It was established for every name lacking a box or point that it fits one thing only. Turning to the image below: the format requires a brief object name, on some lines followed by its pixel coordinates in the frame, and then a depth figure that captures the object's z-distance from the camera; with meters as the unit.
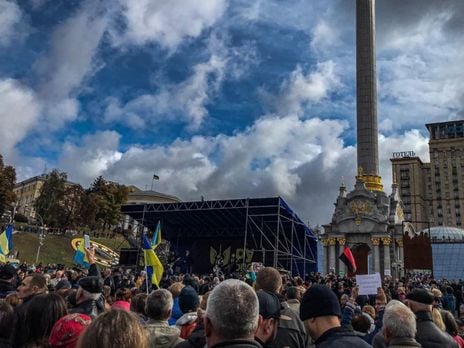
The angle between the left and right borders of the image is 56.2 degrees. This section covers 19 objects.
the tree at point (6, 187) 54.30
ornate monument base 35.59
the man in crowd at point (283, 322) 4.24
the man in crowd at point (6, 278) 6.35
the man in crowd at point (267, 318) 3.54
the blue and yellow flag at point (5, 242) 17.35
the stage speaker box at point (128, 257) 39.94
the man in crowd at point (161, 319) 4.17
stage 33.12
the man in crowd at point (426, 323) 4.58
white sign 9.41
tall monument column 40.22
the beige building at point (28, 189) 100.81
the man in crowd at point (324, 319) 3.21
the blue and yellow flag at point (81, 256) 16.66
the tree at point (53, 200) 60.16
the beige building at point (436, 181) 107.44
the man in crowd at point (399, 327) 3.99
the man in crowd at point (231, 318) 2.43
